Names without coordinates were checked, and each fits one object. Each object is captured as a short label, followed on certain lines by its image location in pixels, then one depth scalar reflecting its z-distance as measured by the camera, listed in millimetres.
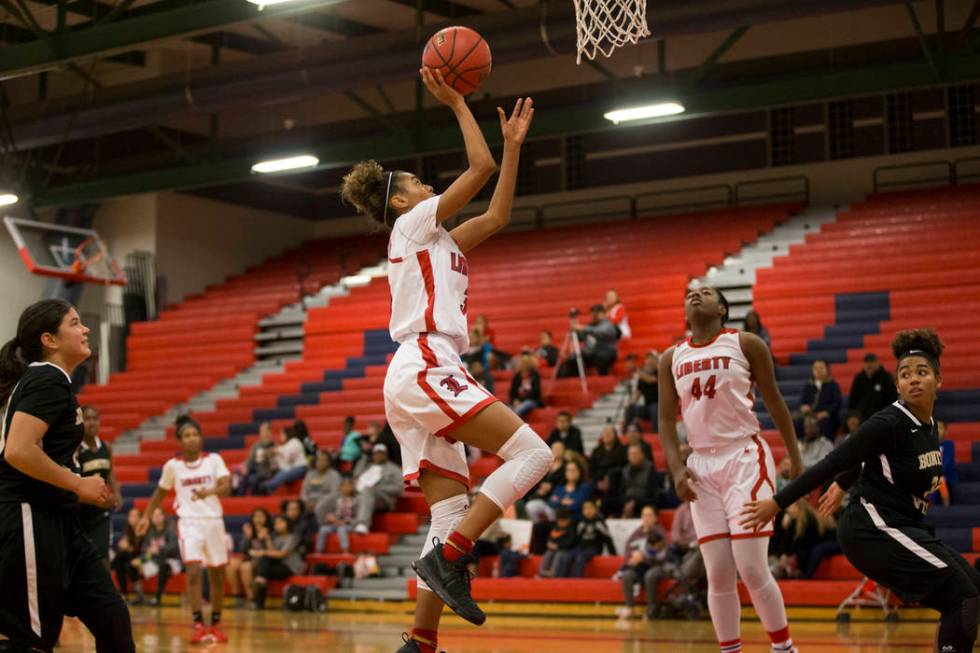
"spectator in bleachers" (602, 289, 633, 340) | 17719
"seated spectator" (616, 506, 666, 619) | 12539
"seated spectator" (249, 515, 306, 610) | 15117
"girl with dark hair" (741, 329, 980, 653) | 5105
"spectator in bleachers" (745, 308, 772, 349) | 14773
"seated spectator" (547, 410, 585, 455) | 14633
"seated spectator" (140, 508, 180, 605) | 16094
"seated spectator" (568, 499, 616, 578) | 13422
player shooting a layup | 5109
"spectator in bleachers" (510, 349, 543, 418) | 16469
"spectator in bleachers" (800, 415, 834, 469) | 13305
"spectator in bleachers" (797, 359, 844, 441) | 14086
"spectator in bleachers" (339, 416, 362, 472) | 16328
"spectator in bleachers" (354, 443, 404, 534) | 15453
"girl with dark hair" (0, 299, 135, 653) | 4844
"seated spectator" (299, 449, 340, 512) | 15750
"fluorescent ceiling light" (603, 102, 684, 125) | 16312
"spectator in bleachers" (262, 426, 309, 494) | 16891
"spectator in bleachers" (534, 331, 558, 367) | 17812
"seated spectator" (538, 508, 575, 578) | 13492
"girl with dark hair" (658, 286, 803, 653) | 6289
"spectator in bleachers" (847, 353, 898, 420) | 13961
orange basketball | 5539
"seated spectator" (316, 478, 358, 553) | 15469
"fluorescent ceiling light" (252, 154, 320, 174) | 19203
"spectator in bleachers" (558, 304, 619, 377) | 17234
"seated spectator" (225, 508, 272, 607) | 15305
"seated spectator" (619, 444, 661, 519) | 13656
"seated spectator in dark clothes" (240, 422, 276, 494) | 17266
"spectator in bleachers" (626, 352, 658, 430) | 15156
